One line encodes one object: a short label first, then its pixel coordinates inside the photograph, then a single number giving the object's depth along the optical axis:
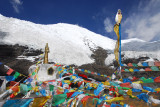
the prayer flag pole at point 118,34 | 4.95
